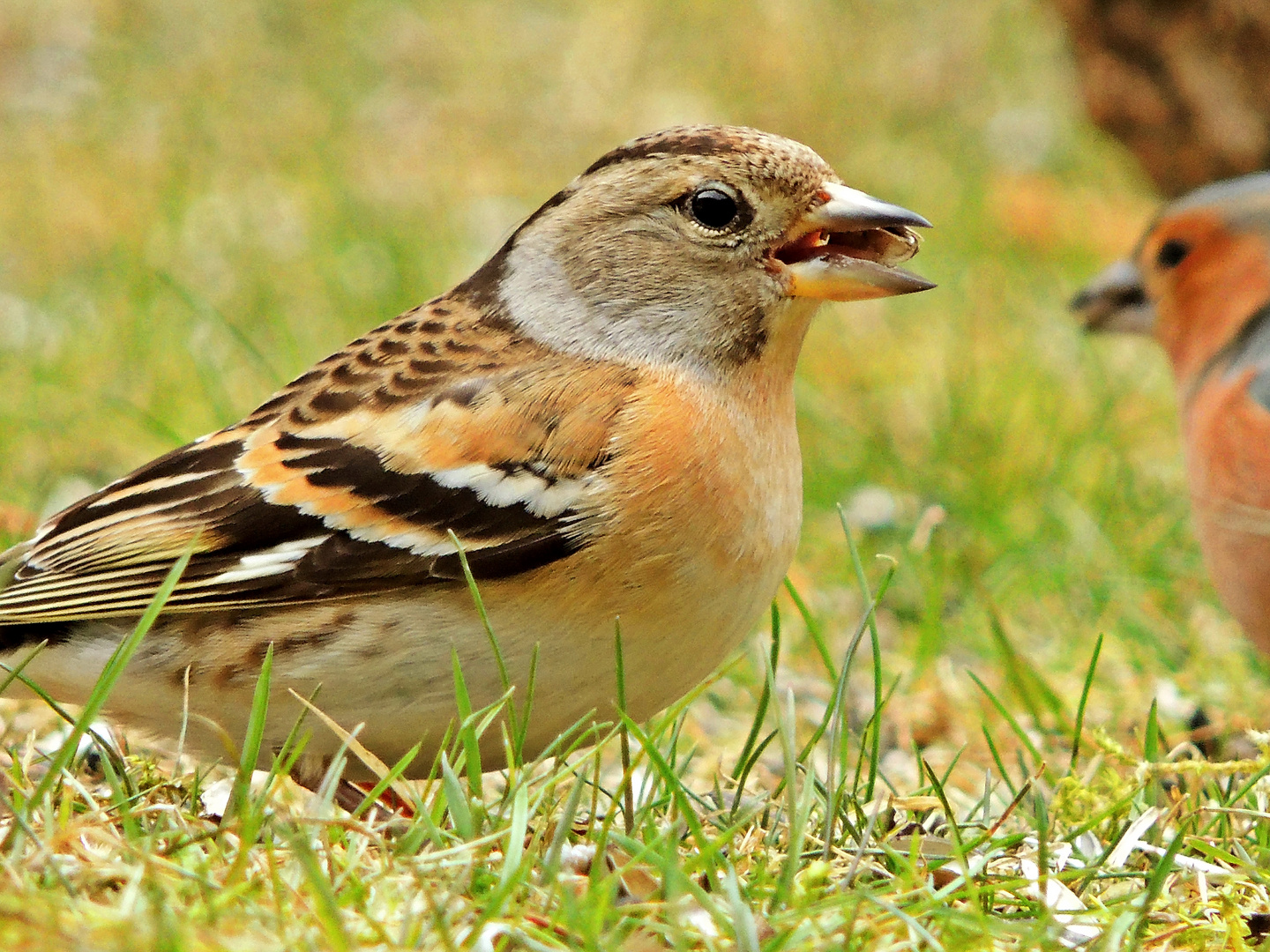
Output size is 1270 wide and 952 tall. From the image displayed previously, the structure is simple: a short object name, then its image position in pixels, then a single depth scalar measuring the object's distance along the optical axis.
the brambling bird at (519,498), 5.25
